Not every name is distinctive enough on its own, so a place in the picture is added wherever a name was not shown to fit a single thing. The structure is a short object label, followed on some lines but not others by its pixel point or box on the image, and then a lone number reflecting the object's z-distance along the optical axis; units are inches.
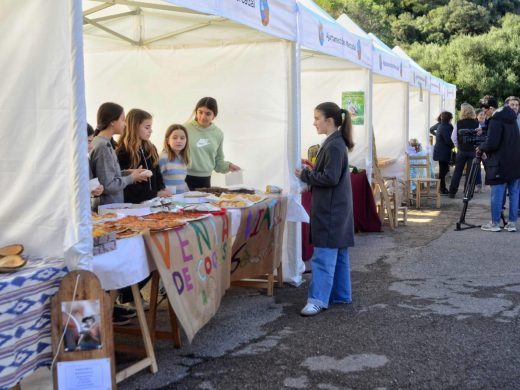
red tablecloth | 316.2
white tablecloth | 119.6
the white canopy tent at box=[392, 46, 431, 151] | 540.9
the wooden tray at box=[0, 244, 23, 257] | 108.6
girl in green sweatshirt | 225.6
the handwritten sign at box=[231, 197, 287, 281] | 188.4
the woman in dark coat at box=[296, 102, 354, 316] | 178.9
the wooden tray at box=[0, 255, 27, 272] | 102.2
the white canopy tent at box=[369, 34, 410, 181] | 434.1
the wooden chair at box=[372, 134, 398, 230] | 335.6
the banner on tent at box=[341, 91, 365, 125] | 348.5
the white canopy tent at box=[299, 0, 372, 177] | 257.0
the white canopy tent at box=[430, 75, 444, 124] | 644.1
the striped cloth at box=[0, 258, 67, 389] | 98.2
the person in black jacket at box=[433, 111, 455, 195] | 510.0
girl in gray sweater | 164.1
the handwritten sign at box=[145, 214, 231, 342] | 135.4
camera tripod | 326.3
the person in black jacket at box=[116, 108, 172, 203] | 185.3
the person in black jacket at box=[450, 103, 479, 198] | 452.8
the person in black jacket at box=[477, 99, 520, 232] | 309.6
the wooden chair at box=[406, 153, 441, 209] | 425.4
